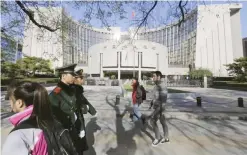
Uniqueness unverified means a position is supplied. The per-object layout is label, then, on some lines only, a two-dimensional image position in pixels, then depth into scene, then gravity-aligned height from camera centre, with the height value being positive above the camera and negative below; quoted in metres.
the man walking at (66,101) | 1.45 -0.29
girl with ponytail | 0.63 -0.26
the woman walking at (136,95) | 3.80 -0.52
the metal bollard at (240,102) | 6.00 -1.21
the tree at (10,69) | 14.68 +1.52
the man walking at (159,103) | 2.71 -0.57
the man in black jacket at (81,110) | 1.61 -0.50
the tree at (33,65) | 19.61 +2.83
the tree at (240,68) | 14.69 +1.63
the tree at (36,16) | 4.27 +2.70
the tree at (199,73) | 28.83 +1.78
